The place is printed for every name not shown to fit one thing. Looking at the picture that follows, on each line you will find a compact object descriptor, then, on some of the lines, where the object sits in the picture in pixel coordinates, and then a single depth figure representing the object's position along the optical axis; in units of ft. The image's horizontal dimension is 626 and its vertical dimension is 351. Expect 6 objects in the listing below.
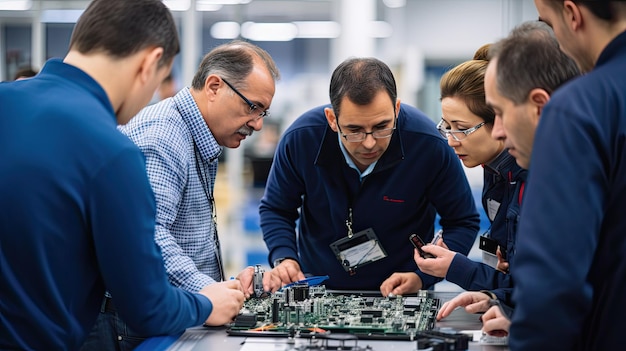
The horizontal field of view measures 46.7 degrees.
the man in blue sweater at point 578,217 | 4.53
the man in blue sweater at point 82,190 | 5.57
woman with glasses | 7.88
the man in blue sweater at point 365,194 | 9.88
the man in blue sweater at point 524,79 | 5.32
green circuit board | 6.75
